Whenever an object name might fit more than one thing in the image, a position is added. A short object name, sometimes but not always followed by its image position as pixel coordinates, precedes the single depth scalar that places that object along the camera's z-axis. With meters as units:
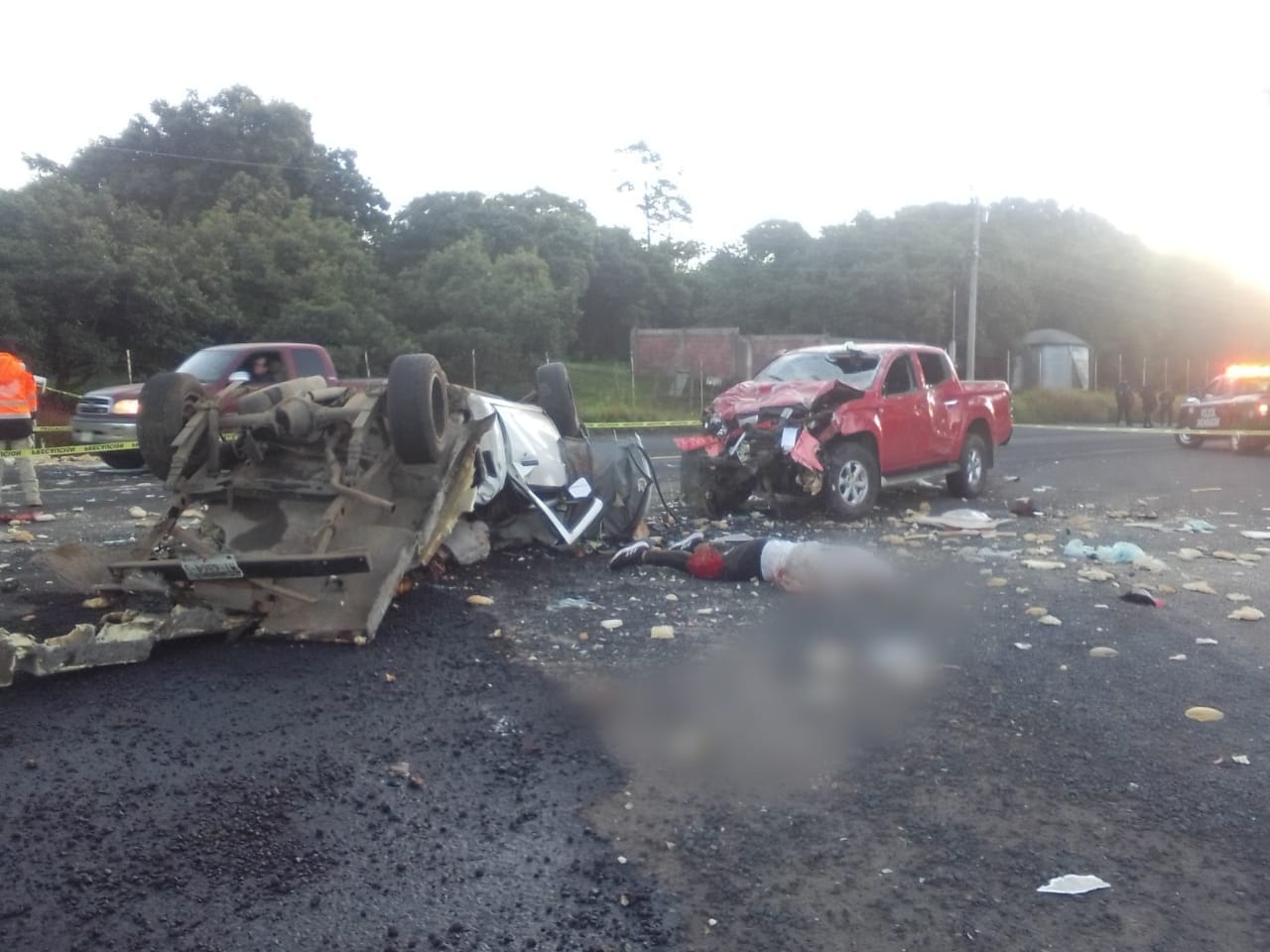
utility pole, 34.94
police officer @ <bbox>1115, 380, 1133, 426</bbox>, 38.16
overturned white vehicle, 5.66
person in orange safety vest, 10.91
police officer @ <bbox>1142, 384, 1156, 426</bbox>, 37.03
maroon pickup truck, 14.98
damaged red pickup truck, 10.78
